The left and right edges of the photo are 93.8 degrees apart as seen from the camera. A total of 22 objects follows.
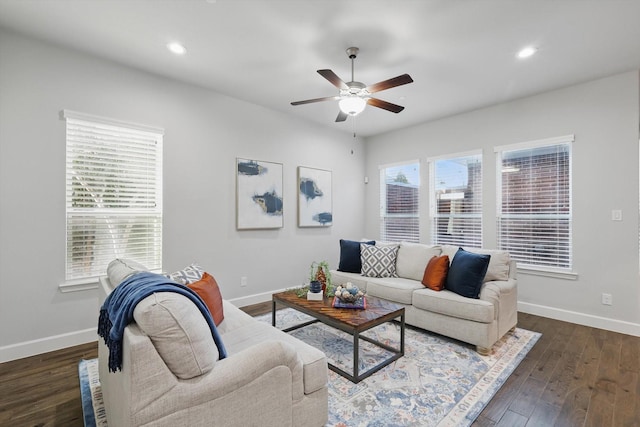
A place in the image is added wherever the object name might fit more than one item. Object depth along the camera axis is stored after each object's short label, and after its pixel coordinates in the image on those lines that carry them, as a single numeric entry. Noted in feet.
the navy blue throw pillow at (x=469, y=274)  9.66
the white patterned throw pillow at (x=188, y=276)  7.24
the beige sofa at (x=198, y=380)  3.87
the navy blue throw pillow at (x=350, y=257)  13.38
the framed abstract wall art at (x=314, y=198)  15.76
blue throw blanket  4.12
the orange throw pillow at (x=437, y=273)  10.59
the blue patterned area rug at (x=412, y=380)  6.27
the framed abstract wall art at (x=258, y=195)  13.42
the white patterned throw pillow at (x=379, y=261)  12.63
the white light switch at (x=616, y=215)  10.86
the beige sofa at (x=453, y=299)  9.04
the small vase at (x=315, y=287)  9.41
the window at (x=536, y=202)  12.18
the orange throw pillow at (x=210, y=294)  6.98
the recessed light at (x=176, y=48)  9.09
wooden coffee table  7.52
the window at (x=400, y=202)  17.20
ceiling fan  8.18
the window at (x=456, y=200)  14.70
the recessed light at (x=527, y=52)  9.21
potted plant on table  9.83
